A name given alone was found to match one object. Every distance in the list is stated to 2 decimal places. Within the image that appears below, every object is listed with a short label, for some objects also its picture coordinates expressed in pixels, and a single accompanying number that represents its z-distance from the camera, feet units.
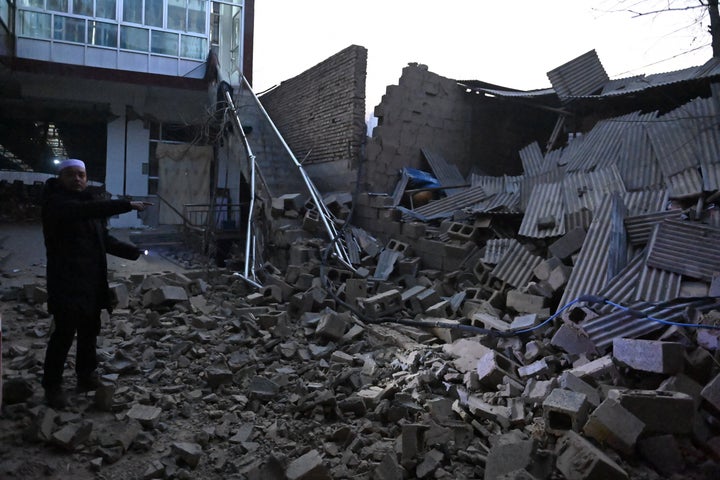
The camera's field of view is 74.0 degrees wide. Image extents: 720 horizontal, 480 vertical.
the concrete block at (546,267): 20.07
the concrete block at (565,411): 10.76
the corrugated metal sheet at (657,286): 16.17
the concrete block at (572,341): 14.84
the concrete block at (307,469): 9.37
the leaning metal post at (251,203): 25.98
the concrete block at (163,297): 20.42
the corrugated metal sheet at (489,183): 31.35
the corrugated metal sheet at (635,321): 14.43
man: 11.72
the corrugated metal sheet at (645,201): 20.93
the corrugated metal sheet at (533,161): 32.30
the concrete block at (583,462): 9.20
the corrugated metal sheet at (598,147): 27.07
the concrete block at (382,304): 21.17
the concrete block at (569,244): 20.57
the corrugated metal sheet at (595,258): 18.12
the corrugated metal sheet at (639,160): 23.33
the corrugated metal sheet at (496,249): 23.25
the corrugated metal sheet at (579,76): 32.86
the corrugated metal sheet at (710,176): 19.83
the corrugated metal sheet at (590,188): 23.43
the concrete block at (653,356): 11.99
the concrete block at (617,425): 10.16
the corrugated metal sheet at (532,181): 27.20
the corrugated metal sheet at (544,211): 22.81
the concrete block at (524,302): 18.86
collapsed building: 10.77
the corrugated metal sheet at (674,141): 22.30
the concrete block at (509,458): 9.55
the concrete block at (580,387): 11.81
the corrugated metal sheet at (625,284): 16.67
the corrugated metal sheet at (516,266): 21.38
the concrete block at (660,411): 10.61
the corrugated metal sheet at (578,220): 21.54
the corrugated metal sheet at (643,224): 18.99
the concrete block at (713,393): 11.07
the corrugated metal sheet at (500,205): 26.05
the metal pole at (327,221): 27.07
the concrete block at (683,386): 11.64
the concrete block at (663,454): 10.26
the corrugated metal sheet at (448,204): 29.84
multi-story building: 45.34
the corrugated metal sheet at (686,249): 16.22
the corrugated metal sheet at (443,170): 34.71
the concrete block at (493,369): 13.58
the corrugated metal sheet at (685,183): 20.30
